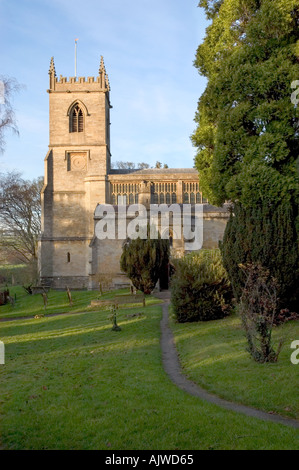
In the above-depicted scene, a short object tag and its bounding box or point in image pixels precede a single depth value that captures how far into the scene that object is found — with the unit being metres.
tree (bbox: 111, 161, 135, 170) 54.81
